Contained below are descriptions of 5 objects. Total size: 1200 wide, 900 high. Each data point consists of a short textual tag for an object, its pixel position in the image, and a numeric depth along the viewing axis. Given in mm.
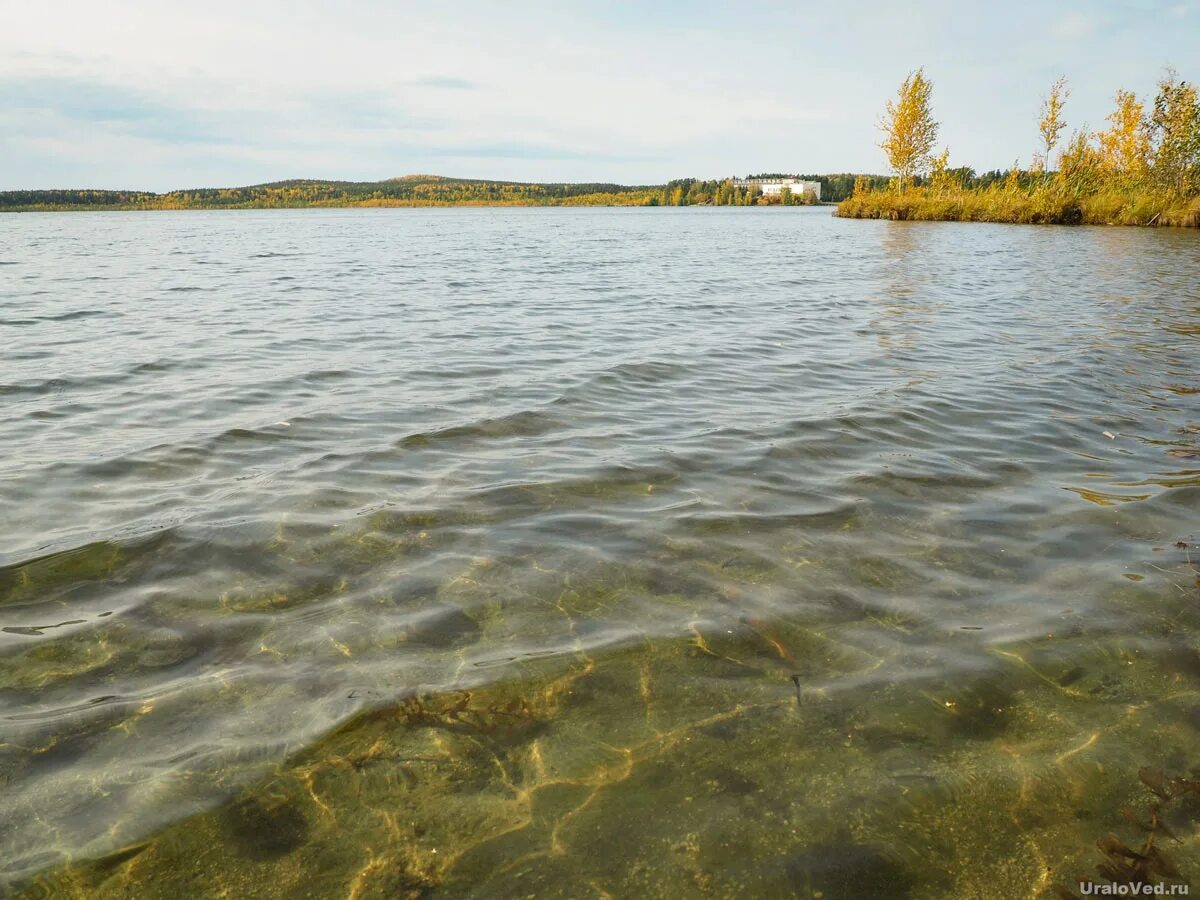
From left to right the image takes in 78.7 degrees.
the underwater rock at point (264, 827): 2463
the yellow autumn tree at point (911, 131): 58281
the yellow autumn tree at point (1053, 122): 50781
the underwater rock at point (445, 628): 3646
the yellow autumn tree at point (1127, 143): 44438
